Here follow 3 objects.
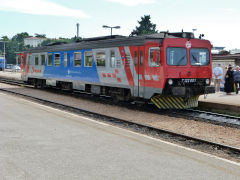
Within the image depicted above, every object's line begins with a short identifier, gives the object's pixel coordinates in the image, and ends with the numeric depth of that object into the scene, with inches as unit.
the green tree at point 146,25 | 3472.0
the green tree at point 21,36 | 6980.8
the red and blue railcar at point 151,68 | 465.7
